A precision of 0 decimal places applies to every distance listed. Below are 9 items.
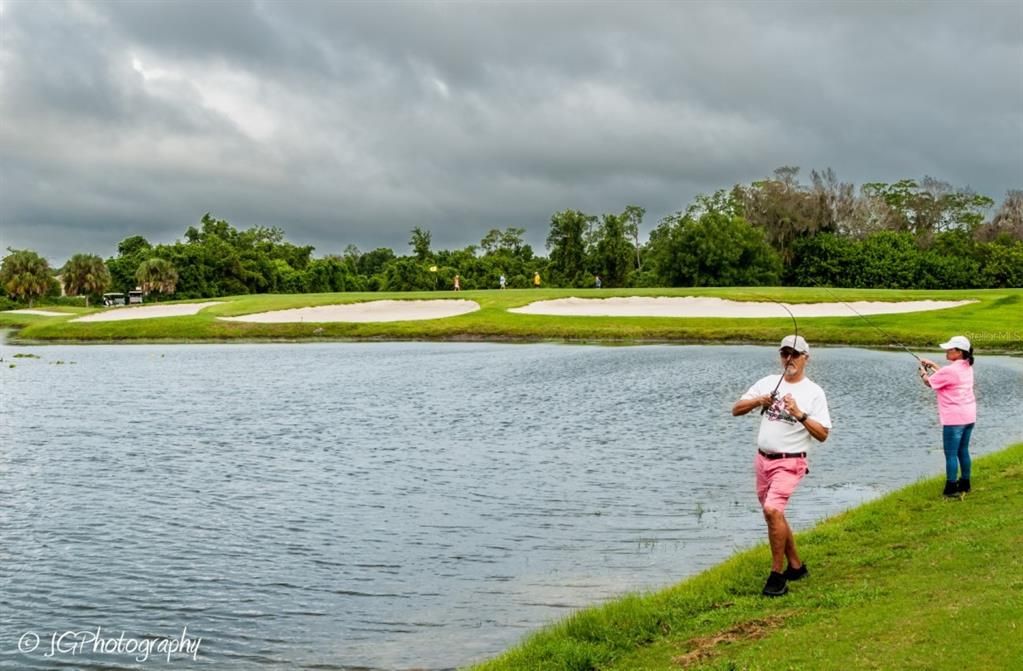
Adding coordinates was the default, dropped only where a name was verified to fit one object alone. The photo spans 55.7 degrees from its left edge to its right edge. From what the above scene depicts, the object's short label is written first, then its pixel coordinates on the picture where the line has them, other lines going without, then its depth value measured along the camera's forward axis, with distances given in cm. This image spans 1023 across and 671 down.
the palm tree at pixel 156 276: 11312
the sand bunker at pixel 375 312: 6356
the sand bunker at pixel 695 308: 5794
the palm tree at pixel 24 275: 11600
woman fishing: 1374
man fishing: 980
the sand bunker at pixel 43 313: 8221
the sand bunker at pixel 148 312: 6869
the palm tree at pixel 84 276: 12025
